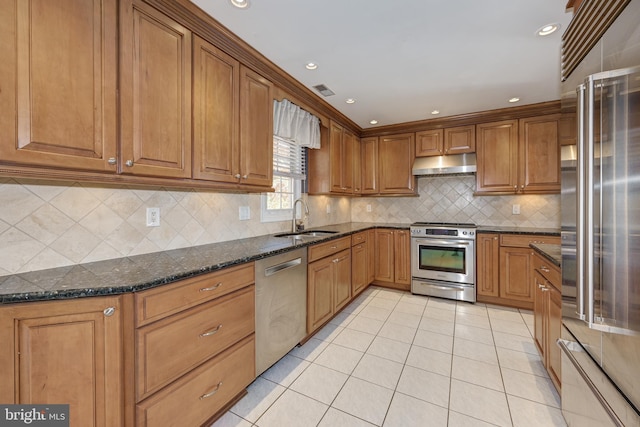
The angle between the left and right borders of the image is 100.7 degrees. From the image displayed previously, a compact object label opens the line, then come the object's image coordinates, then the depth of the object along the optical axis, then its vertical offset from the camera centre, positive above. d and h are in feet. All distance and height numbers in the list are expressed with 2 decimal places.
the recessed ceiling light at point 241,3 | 5.13 +4.13
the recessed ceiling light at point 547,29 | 5.89 +4.15
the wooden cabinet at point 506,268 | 10.41 -2.26
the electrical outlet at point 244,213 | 8.00 +0.01
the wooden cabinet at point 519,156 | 10.69 +2.37
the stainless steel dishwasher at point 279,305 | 6.02 -2.30
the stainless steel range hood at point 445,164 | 11.64 +2.20
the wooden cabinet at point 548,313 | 5.29 -2.22
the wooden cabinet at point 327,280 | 7.86 -2.24
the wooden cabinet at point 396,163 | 13.08 +2.51
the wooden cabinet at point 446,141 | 11.96 +3.35
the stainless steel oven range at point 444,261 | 11.18 -2.10
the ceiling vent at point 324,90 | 9.00 +4.30
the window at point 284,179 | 9.37 +1.34
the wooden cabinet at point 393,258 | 12.53 -2.19
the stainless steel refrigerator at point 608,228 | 2.76 -0.19
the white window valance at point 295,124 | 8.64 +3.15
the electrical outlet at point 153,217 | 5.79 -0.07
